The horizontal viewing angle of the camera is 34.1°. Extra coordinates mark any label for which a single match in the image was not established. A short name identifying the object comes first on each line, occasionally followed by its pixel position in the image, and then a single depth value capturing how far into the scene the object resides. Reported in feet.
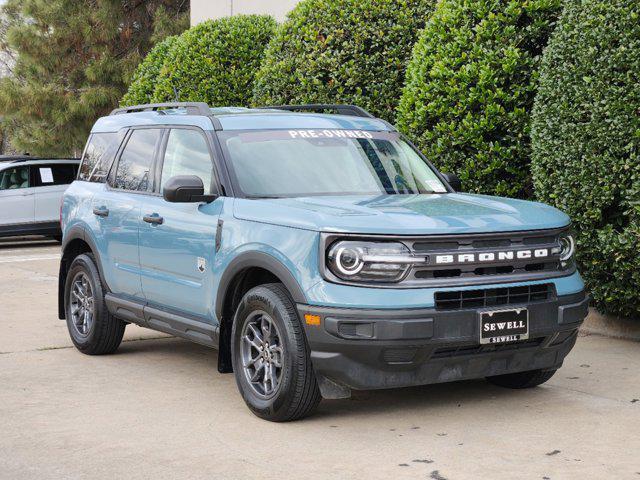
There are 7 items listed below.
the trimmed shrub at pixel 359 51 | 37.91
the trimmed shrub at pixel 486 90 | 30.17
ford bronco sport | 18.49
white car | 63.67
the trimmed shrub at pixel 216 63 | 52.03
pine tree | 87.10
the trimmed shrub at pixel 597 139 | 25.22
